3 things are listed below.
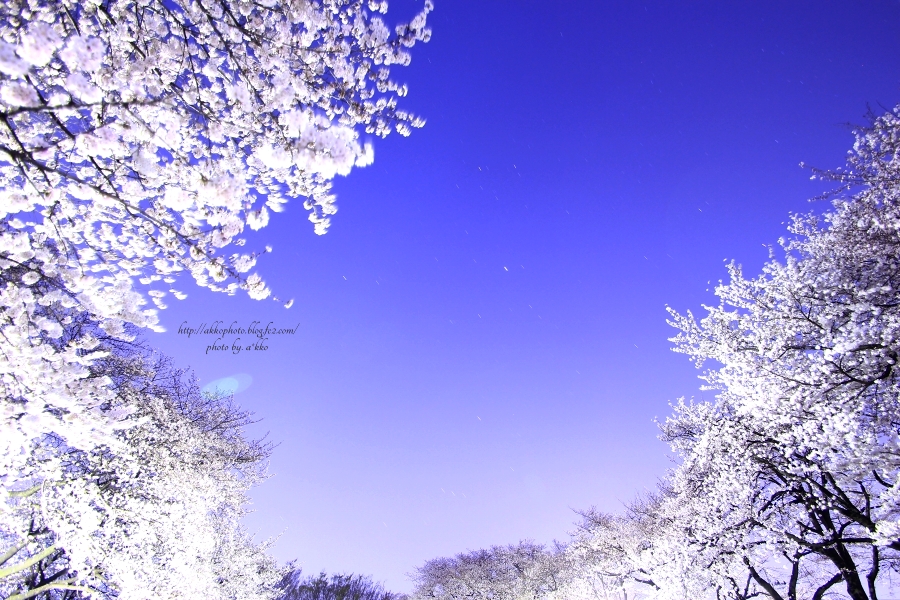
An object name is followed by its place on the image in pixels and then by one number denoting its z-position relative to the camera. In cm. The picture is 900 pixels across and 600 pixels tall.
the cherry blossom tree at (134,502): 917
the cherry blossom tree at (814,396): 646
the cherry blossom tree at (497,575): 3594
